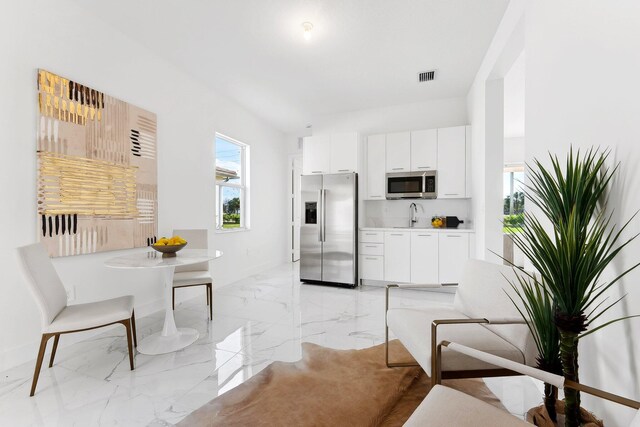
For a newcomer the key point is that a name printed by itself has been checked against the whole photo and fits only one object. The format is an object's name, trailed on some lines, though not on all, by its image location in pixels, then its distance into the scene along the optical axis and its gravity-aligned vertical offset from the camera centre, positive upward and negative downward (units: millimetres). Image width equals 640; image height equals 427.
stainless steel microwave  4629 +420
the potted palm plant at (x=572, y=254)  1104 -161
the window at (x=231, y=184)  4840 +482
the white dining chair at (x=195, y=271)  3043 -656
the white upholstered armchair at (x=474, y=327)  1526 -702
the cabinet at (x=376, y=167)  4914 +736
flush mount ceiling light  2896 +1810
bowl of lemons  2520 -284
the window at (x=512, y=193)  6805 +433
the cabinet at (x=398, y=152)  4746 +963
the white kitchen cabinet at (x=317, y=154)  5036 +984
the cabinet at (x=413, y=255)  4242 -647
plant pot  1178 -899
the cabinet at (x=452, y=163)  4465 +739
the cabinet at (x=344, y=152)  4832 +972
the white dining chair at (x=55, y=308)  1895 -687
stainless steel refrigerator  4691 -283
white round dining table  2385 -779
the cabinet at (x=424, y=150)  4602 +959
